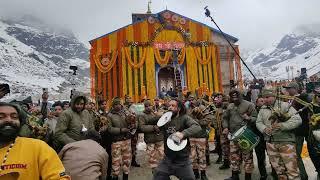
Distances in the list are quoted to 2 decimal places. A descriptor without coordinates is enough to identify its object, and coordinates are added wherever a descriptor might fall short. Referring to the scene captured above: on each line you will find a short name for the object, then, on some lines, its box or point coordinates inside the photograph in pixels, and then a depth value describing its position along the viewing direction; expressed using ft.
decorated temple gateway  50.43
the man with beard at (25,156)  5.85
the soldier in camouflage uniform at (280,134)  12.65
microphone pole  22.34
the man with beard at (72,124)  11.87
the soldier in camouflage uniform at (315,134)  12.36
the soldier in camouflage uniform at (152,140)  16.81
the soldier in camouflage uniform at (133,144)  21.07
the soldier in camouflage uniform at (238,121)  15.03
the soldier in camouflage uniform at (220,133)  18.38
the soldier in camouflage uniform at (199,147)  16.78
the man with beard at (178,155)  11.20
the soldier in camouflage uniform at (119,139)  15.74
